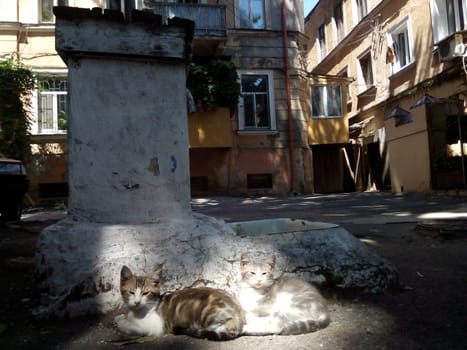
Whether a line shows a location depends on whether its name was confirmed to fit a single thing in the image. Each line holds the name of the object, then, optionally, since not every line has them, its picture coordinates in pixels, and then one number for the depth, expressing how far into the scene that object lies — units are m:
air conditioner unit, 11.30
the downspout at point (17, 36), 12.55
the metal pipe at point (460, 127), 10.21
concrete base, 2.50
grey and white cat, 2.21
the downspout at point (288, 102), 14.54
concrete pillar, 2.72
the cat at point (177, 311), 2.13
